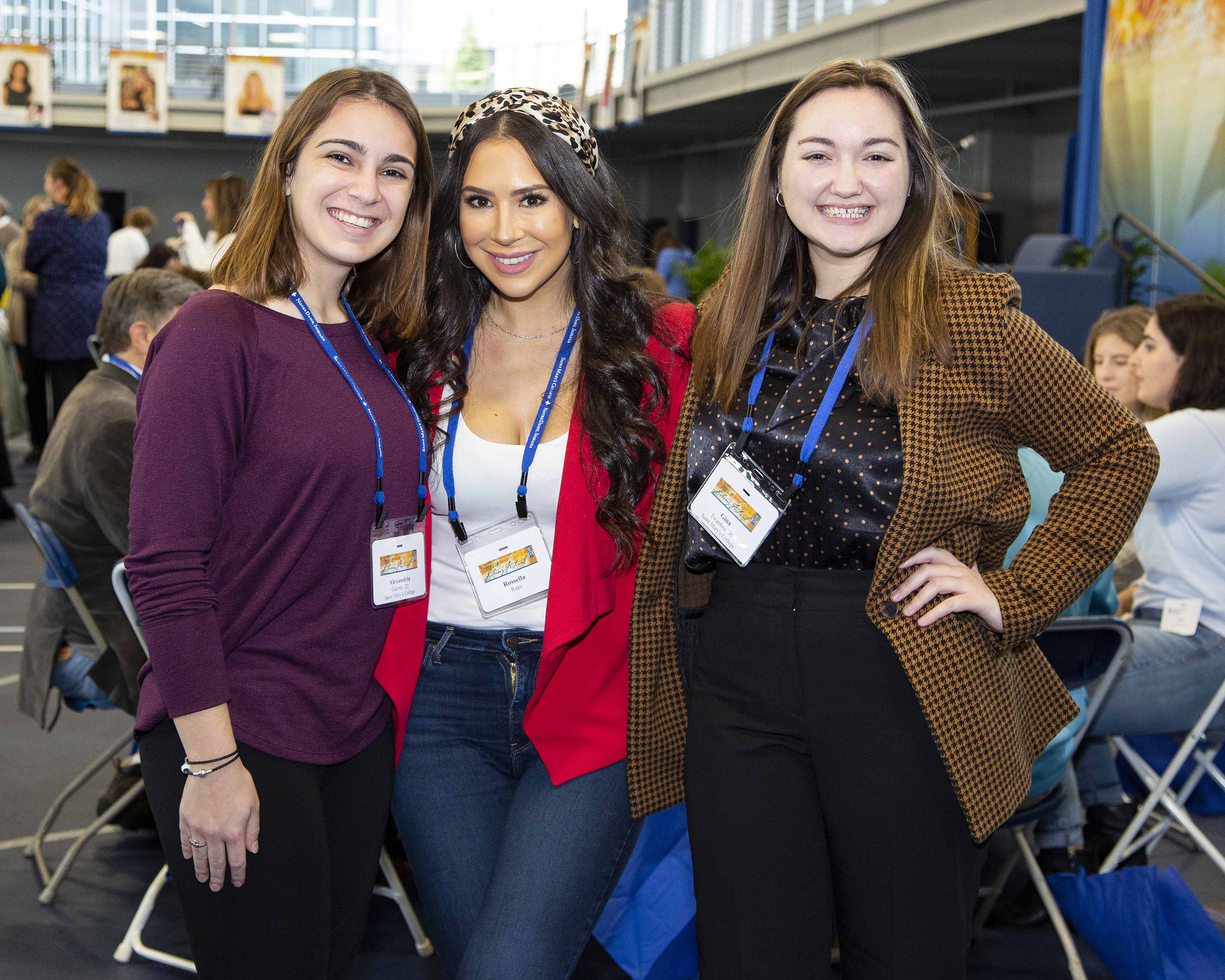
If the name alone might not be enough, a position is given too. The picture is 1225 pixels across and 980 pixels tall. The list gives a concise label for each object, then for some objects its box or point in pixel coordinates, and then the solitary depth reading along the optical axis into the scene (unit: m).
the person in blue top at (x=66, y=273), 8.52
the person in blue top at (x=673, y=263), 12.64
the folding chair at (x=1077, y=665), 2.36
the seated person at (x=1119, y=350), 3.97
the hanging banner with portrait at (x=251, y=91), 18.44
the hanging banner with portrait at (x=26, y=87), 18.27
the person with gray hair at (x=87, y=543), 2.90
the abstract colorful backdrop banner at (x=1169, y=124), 7.40
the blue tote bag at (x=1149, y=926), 2.31
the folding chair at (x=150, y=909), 2.61
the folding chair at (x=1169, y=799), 2.84
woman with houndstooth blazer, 1.55
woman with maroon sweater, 1.47
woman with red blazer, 1.75
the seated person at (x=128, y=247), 11.02
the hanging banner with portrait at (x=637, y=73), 17.00
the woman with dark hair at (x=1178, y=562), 2.95
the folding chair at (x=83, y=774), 2.82
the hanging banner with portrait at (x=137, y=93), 19.00
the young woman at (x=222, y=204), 5.78
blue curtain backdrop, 8.70
